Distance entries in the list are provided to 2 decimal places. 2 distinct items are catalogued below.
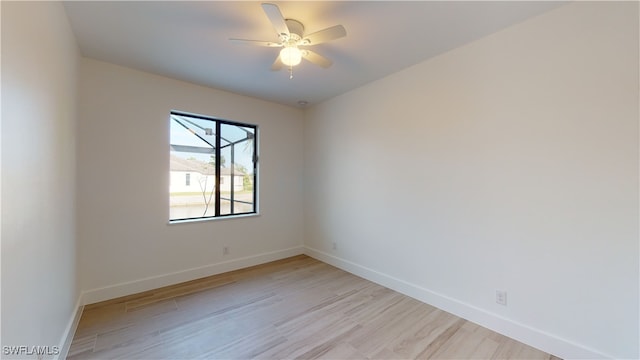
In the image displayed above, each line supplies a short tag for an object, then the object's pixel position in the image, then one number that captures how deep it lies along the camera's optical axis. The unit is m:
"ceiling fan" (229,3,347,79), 1.71
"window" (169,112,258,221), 3.35
